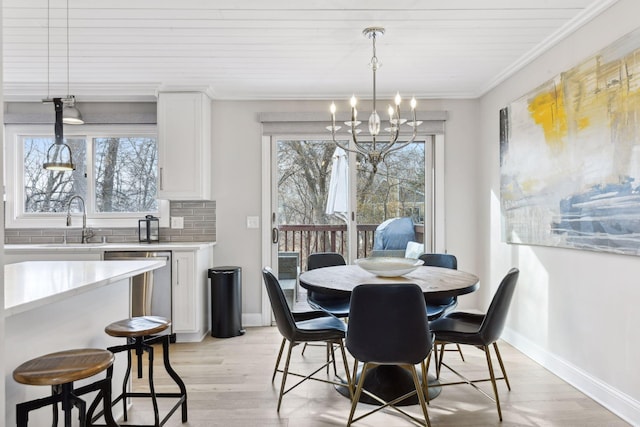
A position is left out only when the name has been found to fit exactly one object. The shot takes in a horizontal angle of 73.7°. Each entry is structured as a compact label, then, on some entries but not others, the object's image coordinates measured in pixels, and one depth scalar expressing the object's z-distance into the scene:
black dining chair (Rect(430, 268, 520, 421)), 2.32
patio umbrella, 4.41
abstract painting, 2.26
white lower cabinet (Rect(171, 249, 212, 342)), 3.75
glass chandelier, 2.54
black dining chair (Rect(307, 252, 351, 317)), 3.13
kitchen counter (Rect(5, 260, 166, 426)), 1.61
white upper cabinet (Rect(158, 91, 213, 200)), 4.01
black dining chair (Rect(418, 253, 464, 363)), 2.97
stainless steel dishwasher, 3.66
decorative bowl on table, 2.59
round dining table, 2.35
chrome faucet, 4.22
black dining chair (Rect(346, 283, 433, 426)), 2.03
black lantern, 4.14
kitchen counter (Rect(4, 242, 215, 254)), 3.64
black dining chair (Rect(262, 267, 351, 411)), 2.43
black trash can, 3.92
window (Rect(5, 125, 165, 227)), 4.32
